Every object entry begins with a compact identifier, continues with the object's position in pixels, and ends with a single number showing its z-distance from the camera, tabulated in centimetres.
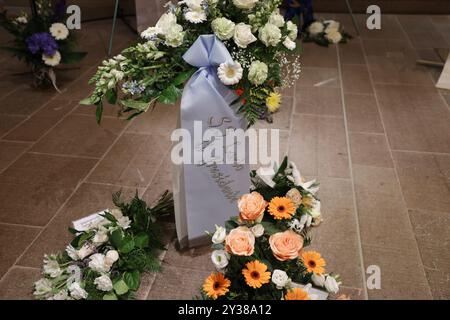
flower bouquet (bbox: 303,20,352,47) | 402
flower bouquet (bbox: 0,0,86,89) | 296
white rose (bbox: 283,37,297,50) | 136
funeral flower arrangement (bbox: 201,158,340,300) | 122
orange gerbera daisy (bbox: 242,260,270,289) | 121
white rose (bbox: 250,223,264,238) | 126
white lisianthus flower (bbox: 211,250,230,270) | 126
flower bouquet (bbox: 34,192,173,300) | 148
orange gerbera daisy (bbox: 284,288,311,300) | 112
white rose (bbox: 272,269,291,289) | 122
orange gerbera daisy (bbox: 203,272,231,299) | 124
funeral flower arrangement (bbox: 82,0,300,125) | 130
